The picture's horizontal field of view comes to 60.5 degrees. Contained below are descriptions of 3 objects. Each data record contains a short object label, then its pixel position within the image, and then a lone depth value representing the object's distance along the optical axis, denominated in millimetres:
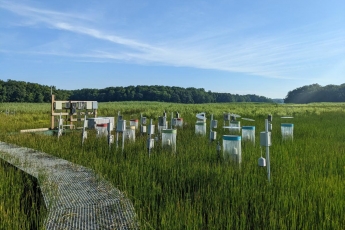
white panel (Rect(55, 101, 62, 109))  11930
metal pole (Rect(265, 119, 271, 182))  4383
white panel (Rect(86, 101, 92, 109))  13273
